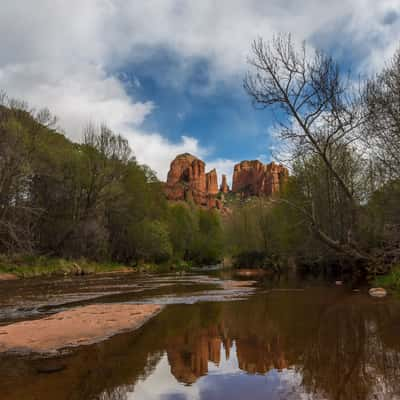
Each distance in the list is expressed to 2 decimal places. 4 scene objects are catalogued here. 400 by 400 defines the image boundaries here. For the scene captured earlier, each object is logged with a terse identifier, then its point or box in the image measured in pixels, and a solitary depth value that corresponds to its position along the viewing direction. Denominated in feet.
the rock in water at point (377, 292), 53.47
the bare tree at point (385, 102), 37.88
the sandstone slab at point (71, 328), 26.79
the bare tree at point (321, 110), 33.68
